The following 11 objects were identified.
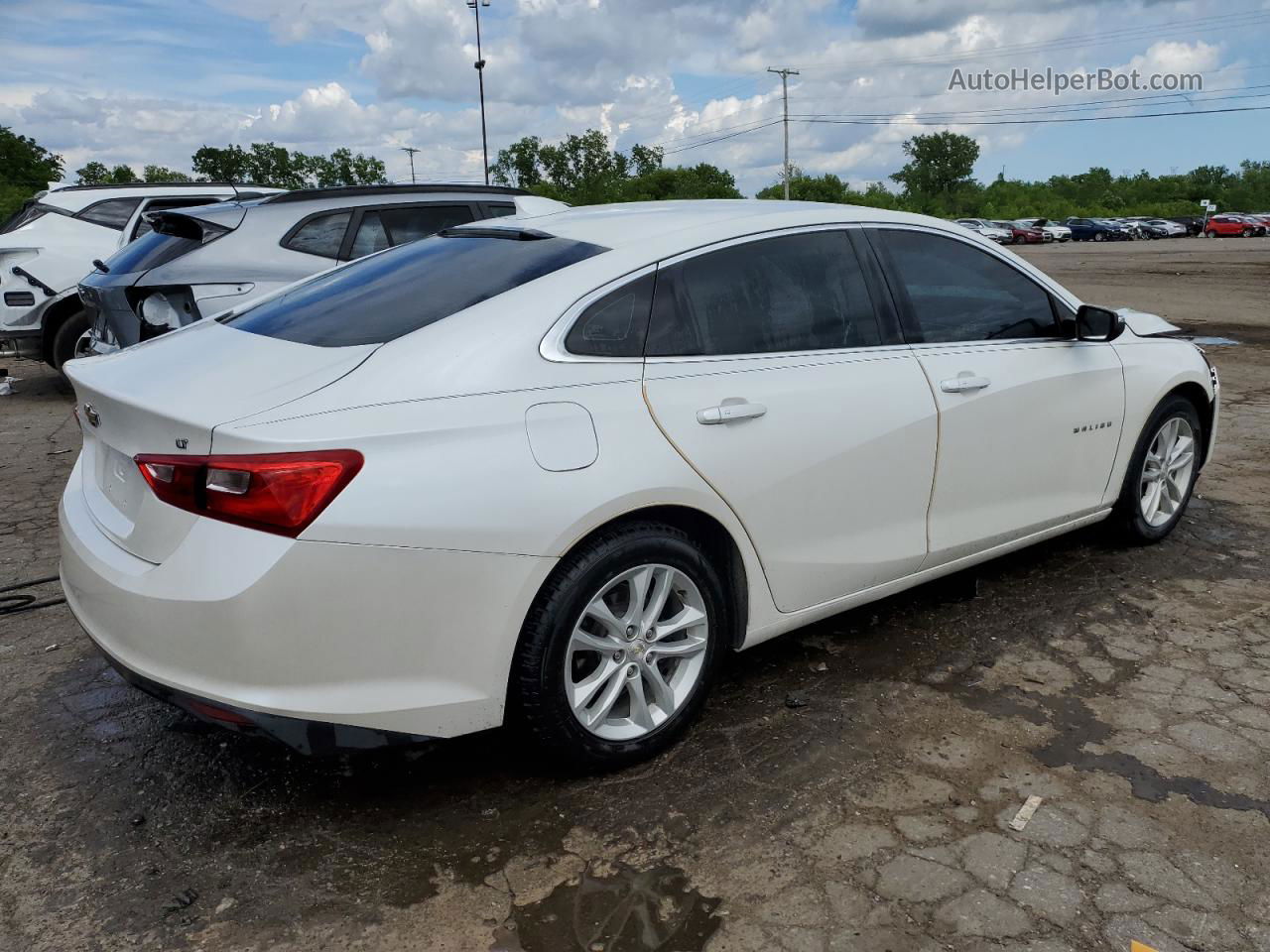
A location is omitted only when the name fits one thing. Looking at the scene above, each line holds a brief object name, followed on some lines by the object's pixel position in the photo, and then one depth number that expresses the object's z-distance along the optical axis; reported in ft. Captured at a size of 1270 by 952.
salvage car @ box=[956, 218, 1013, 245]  162.87
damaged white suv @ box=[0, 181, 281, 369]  29.73
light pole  134.51
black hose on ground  14.29
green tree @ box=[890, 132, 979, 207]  354.33
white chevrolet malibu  7.88
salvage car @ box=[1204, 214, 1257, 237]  195.11
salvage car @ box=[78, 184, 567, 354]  20.92
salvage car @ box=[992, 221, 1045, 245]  197.16
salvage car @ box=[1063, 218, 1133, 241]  201.77
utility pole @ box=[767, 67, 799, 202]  225.97
